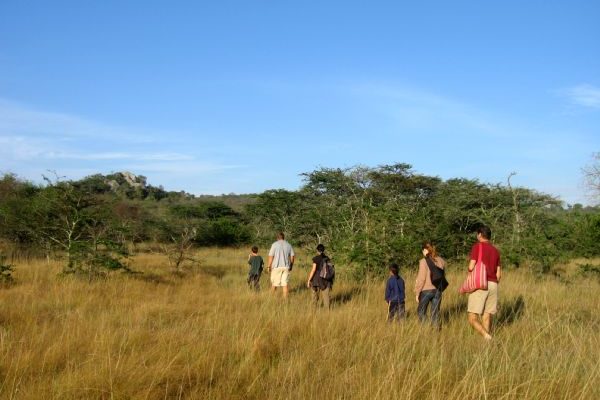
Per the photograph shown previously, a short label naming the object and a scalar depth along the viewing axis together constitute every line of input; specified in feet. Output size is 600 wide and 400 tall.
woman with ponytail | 25.20
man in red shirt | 22.70
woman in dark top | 33.58
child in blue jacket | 26.40
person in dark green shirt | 42.23
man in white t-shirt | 38.24
